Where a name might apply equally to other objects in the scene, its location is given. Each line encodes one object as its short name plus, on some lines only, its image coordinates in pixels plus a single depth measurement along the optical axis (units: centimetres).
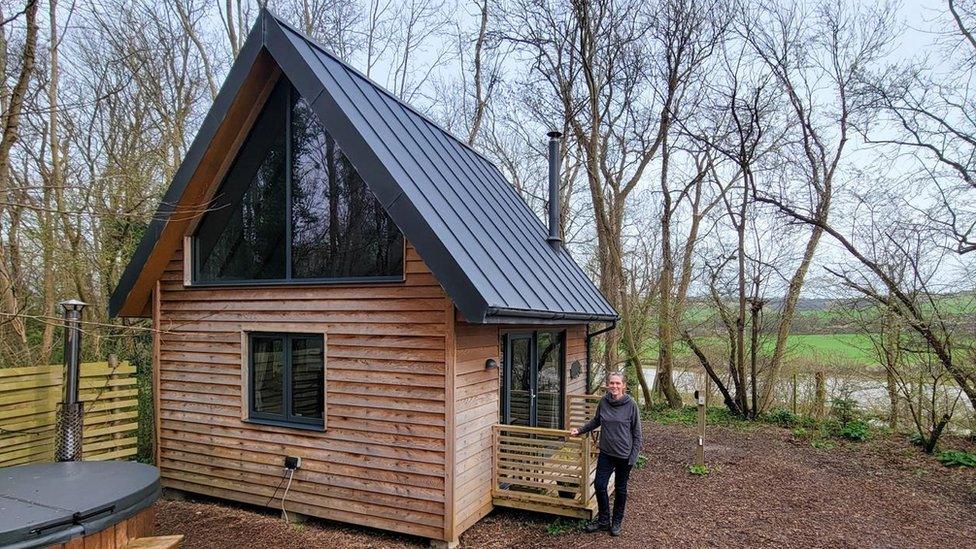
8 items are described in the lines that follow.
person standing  541
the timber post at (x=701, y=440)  779
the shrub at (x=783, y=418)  1124
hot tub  367
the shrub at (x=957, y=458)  796
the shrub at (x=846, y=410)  1034
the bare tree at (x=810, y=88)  1089
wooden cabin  512
